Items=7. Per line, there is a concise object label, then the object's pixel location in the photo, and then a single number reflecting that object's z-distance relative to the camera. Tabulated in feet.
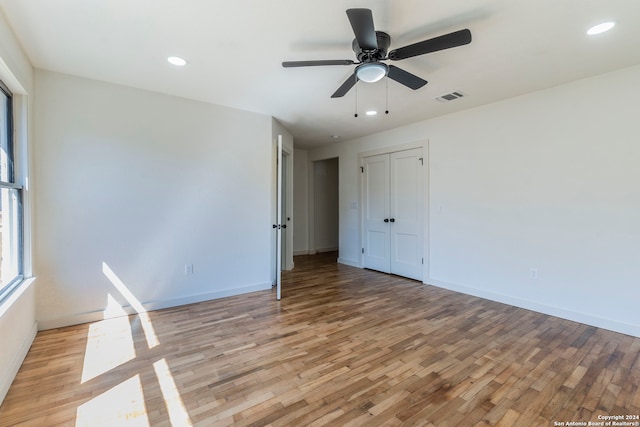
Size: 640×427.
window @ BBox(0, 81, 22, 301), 7.41
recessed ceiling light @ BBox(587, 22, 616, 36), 6.76
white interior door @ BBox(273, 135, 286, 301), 11.88
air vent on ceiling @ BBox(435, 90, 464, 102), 10.91
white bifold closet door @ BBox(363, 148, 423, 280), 15.07
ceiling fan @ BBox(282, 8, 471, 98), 5.64
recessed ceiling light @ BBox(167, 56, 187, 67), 8.32
